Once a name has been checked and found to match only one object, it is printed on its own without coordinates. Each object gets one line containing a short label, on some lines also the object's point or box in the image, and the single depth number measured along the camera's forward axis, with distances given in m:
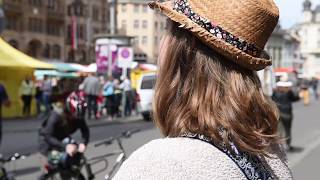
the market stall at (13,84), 25.55
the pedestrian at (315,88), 51.94
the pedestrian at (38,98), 27.69
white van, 24.44
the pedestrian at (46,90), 25.79
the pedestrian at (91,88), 23.53
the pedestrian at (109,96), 25.10
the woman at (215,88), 1.56
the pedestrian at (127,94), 26.16
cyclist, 7.34
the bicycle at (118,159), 7.37
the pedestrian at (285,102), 14.12
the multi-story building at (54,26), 70.31
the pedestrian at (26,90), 25.66
